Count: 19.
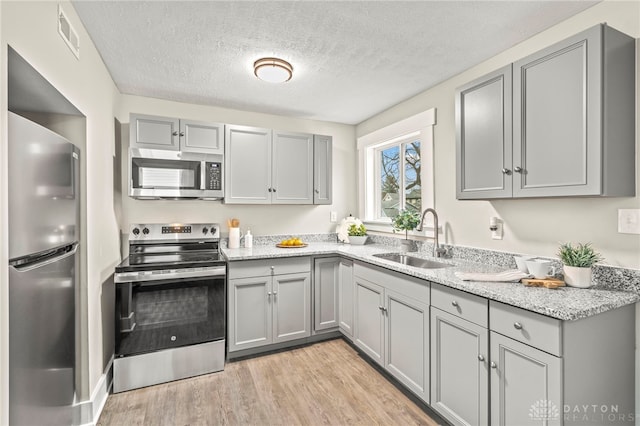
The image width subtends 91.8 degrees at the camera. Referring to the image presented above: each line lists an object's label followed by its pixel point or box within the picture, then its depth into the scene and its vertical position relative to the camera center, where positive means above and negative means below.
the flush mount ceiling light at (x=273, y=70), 2.20 +1.03
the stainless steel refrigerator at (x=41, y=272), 1.12 -0.26
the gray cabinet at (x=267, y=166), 2.99 +0.46
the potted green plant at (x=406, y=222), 2.78 -0.09
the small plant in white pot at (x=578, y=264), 1.55 -0.26
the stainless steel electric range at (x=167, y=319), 2.24 -0.82
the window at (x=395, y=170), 2.83 +0.46
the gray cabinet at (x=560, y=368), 1.25 -0.67
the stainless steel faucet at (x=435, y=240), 2.58 -0.23
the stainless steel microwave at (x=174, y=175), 2.61 +0.32
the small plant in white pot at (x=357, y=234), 3.42 -0.24
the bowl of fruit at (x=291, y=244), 3.19 -0.33
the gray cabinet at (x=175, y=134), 2.65 +0.69
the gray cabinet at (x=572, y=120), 1.42 +0.47
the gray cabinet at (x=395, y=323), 1.94 -0.80
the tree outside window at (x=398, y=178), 3.11 +0.38
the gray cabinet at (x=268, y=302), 2.62 -0.79
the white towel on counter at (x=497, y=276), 1.69 -0.36
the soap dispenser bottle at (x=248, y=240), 3.10 -0.28
